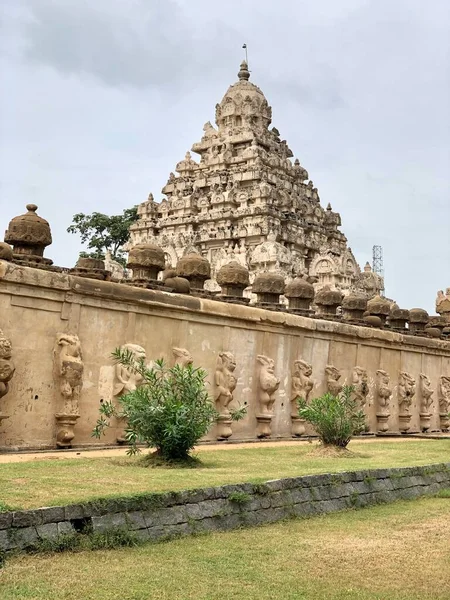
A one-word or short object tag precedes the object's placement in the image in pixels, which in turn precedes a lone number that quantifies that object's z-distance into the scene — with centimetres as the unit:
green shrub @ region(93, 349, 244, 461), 885
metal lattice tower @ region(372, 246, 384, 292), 7675
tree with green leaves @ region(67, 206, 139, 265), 5638
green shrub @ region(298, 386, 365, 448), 1164
